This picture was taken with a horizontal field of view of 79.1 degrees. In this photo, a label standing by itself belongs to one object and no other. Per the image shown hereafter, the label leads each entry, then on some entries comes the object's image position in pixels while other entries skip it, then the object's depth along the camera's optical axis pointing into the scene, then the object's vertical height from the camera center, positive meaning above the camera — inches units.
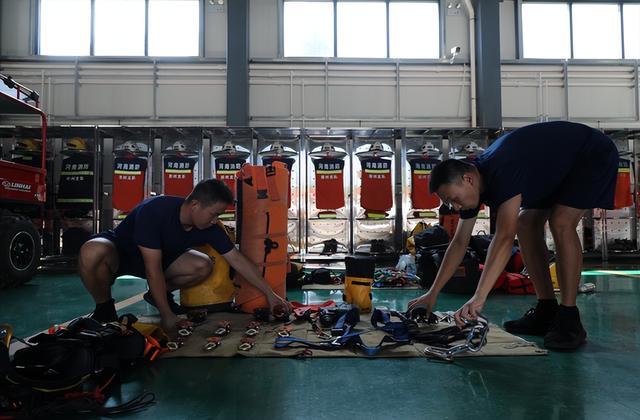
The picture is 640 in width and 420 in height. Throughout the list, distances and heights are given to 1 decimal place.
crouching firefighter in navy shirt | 100.5 -7.2
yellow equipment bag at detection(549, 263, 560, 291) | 168.6 -24.3
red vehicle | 184.1 +11.2
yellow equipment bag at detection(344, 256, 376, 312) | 132.8 -20.1
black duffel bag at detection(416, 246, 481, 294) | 171.5 -23.2
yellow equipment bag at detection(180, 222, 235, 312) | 127.5 -22.0
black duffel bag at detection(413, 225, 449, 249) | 217.8 -9.1
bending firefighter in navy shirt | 83.2 +6.9
